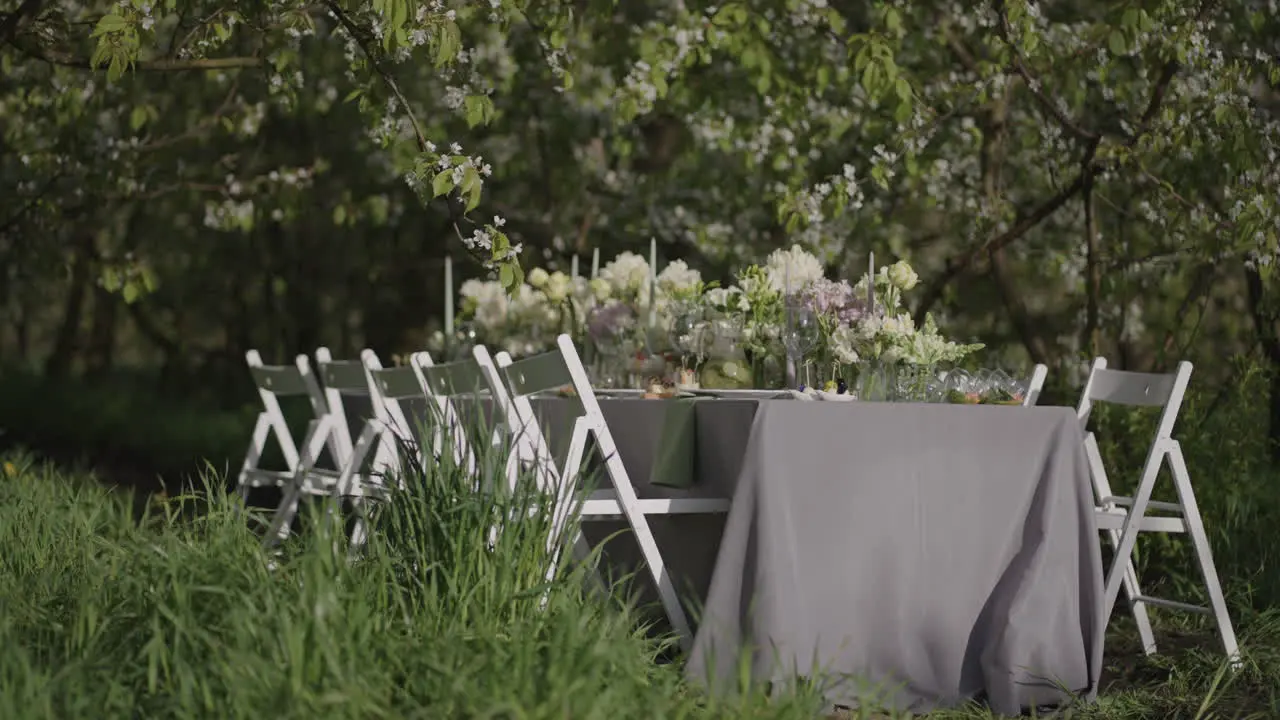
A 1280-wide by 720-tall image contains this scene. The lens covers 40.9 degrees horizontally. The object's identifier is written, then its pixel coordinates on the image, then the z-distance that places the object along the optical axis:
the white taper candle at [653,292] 5.87
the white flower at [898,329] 4.90
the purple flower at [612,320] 5.94
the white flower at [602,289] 6.07
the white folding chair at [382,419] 5.52
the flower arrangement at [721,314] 4.98
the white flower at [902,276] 5.26
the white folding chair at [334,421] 6.24
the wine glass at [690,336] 5.45
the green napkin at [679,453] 4.78
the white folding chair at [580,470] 4.58
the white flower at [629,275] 6.05
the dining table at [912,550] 4.31
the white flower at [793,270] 5.46
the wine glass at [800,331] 5.11
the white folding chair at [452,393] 4.46
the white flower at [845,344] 4.97
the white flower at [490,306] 6.56
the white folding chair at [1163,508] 5.19
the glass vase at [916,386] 4.82
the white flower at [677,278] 5.84
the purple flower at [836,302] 5.13
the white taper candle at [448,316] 6.72
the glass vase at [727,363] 5.43
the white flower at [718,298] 5.57
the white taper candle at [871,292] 5.25
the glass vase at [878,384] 4.84
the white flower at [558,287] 6.29
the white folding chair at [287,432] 6.36
